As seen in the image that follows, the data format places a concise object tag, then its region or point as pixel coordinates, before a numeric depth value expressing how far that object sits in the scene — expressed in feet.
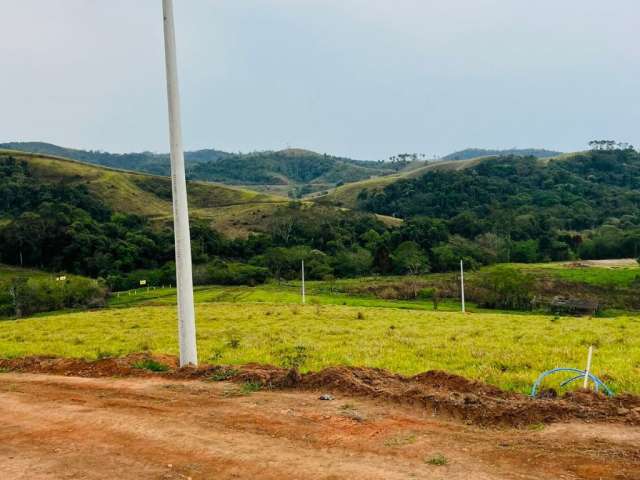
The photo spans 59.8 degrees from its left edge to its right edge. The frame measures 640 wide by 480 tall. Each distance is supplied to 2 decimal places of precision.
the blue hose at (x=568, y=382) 30.80
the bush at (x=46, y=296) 219.20
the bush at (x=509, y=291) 214.90
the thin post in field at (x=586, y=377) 31.86
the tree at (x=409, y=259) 324.19
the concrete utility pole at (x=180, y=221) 42.52
